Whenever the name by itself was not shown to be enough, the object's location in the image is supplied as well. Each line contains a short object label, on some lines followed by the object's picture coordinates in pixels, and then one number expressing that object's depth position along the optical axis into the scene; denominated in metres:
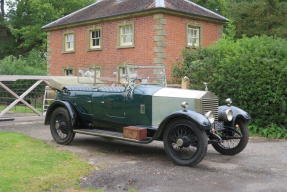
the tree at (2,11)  40.03
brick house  19.45
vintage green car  7.26
